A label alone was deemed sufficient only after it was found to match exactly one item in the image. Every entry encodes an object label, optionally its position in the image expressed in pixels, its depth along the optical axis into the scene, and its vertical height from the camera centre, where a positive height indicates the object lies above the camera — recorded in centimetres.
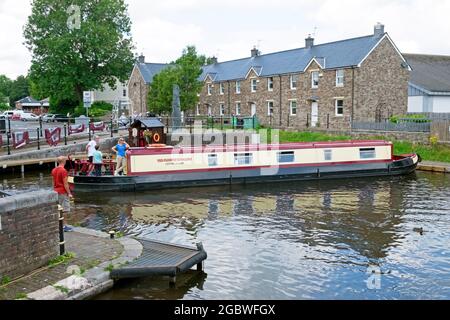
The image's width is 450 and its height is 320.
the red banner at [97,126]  3383 +58
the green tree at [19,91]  11738 +1101
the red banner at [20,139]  2686 -27
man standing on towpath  1215 -129
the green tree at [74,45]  4991 +962
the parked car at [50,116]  5466 +221
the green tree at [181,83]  4344 +478
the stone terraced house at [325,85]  3719 +422
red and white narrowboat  2050 -155
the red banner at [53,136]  2798 -11
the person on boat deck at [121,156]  2062 -99
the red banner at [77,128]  3330 +43
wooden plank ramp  887 -257
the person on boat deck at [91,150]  2194 -76
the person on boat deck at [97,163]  2011 -126
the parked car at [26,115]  6388 +270
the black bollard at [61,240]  956 -219
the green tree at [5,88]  10680 +1258
